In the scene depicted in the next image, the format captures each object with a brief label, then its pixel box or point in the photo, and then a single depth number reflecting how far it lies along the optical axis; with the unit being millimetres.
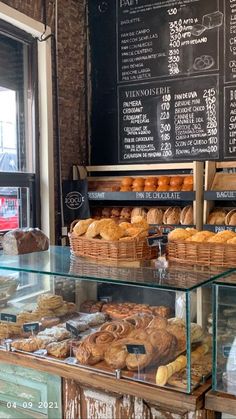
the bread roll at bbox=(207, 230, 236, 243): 1580
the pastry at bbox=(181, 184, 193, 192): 3073
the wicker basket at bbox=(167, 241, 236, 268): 1544
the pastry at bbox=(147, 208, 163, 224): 3225
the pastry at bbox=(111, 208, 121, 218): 3455
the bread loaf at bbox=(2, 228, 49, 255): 2168
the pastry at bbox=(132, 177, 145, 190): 3299
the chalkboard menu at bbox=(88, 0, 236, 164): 3309
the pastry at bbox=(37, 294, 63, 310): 1817
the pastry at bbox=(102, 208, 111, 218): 3494
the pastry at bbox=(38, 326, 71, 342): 1609
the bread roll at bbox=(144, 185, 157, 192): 3236
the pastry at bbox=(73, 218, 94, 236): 1812
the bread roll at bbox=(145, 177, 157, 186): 3262
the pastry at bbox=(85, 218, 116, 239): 1748
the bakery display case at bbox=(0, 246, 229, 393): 1343
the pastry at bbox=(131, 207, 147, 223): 3295
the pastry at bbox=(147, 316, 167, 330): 1470
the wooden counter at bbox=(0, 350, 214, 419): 1241
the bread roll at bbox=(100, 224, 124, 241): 1683
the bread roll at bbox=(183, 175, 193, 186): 3119
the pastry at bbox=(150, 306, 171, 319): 1528
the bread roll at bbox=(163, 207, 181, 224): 3153
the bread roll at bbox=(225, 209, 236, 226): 2912
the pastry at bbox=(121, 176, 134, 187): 3352
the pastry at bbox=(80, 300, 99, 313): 1816
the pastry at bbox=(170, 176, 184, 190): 3168
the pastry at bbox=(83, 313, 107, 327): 1665
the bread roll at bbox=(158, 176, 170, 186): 3215
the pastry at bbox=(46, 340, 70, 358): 1523
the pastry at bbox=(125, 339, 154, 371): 1354
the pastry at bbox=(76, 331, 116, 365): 1450
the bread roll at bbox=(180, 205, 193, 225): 3074
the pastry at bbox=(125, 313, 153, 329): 1517
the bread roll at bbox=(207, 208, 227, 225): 3012
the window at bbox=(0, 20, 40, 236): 3107
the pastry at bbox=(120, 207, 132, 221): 3379
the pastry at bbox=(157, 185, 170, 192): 3175
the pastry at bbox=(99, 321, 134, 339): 1492
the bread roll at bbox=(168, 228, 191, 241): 1674
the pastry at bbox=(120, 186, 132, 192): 3329
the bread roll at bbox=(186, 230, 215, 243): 1610
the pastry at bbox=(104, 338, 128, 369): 1393
